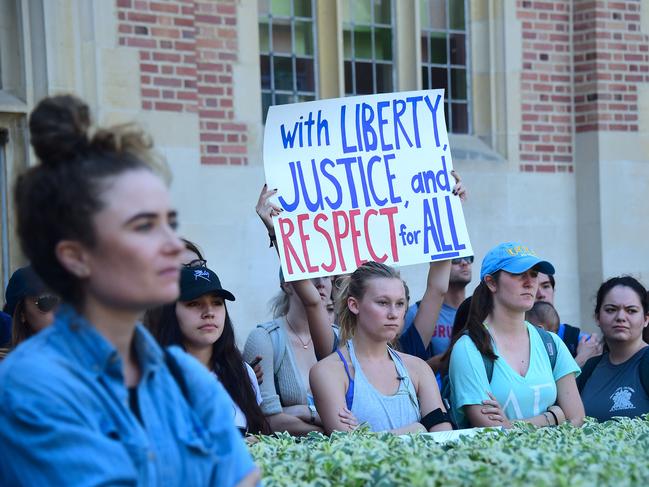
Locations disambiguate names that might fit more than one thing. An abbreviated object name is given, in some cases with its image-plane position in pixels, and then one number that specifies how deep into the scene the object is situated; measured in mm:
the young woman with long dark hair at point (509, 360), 5898
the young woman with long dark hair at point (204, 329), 5590
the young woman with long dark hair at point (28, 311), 5727
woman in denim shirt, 2557
